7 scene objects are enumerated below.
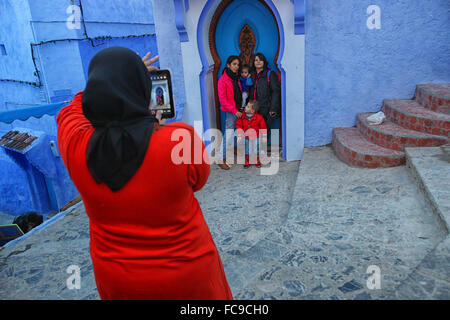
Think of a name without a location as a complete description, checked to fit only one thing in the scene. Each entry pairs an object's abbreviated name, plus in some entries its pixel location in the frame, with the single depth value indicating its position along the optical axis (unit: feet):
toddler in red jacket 18.04
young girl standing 17.88
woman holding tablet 3.69
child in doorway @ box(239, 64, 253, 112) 18.35
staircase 13.34
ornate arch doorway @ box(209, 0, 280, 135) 18.30
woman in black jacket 17.76
